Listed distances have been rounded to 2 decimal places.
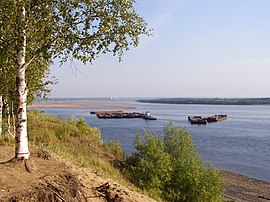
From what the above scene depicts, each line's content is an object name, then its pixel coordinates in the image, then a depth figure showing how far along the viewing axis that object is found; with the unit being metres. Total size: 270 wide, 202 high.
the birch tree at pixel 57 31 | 8.98
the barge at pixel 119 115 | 107.41
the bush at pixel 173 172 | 20.56
